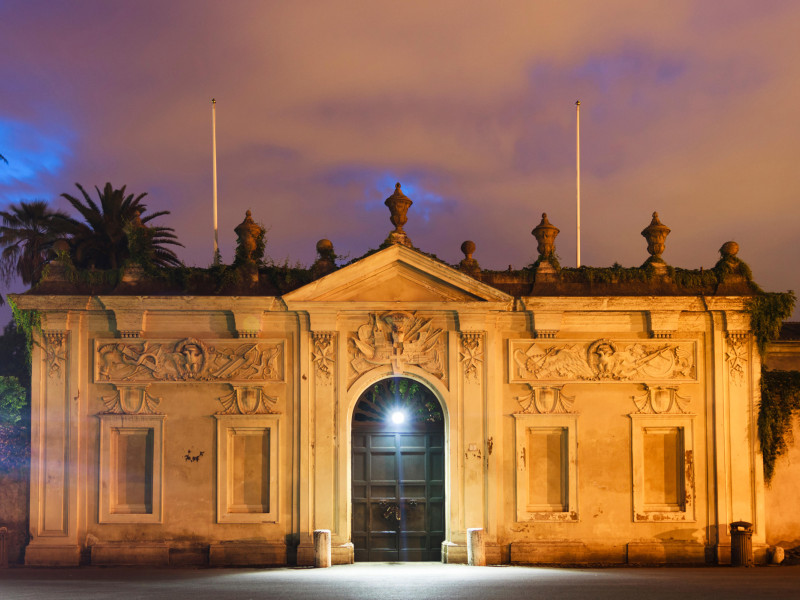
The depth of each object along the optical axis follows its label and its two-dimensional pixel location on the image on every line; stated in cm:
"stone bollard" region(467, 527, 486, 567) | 1291
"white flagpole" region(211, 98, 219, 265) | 1503
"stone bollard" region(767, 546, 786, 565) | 1330
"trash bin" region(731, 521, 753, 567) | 1307
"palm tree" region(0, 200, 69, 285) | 2802
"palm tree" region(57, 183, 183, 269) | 2773
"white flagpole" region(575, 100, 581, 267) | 1548
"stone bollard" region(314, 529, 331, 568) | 1283
